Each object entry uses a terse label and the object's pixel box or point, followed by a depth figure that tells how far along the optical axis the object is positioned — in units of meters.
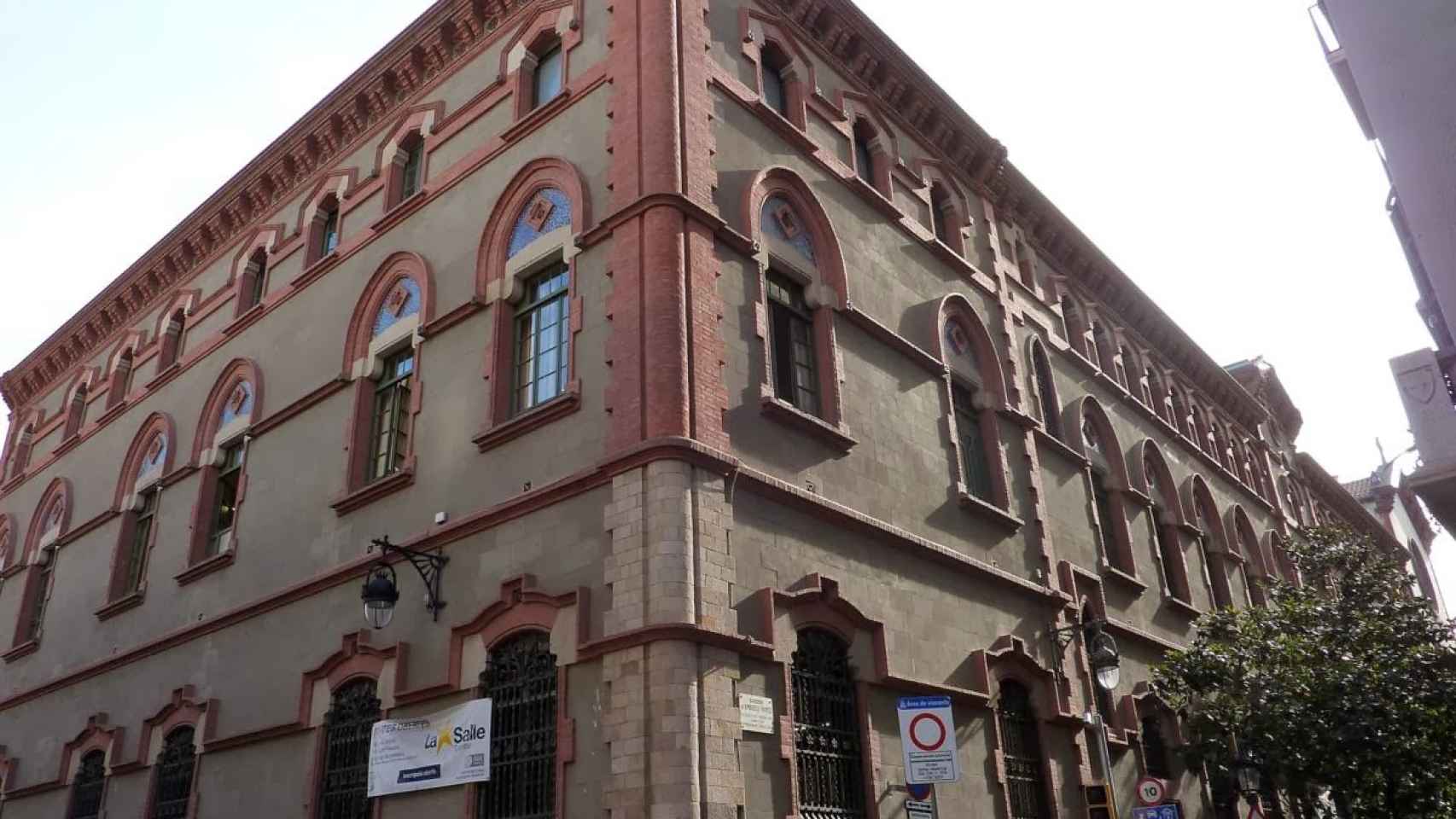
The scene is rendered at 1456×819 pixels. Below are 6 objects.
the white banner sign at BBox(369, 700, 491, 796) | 11.23
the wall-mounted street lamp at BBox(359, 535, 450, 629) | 11.97
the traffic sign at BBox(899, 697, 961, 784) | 9.38
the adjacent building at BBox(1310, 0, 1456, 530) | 13.30
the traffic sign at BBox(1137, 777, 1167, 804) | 14.49
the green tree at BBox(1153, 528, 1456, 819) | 14.84
